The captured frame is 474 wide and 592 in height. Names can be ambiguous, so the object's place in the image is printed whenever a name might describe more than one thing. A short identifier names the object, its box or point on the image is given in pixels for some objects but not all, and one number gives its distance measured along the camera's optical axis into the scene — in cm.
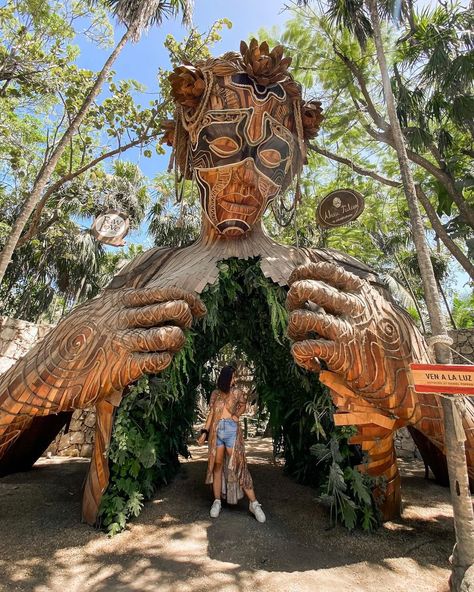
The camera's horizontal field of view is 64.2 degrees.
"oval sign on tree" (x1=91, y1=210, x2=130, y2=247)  389
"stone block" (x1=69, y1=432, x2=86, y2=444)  624
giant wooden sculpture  253
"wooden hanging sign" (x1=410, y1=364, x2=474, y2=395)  182
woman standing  331
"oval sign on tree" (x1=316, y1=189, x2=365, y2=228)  348
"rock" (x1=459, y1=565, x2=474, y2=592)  184
